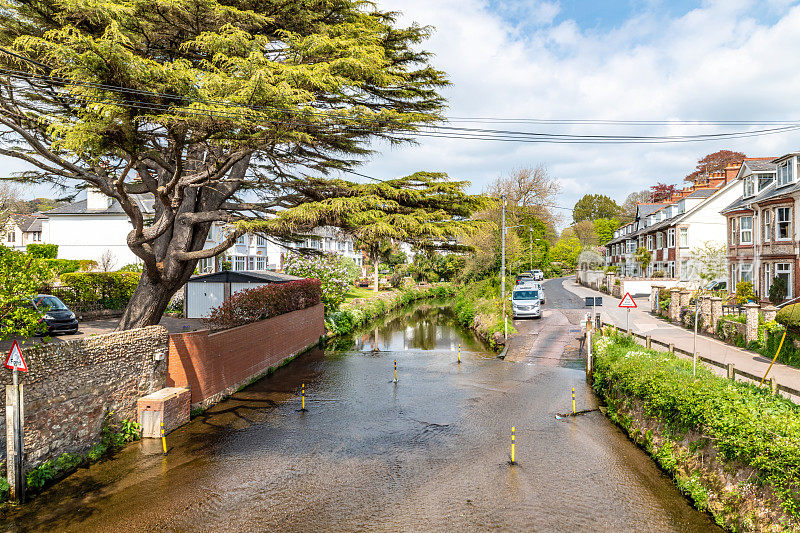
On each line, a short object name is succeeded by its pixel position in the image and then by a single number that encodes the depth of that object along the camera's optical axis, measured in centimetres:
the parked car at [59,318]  1770
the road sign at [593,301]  2041
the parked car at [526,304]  3152
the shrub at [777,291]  2823
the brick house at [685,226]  4284
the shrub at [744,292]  2984
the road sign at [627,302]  1750
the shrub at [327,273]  3341
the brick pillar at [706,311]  2335
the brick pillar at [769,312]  2005
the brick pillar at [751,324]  1890
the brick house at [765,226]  2866
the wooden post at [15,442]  873
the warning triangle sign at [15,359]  864
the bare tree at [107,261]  3816
